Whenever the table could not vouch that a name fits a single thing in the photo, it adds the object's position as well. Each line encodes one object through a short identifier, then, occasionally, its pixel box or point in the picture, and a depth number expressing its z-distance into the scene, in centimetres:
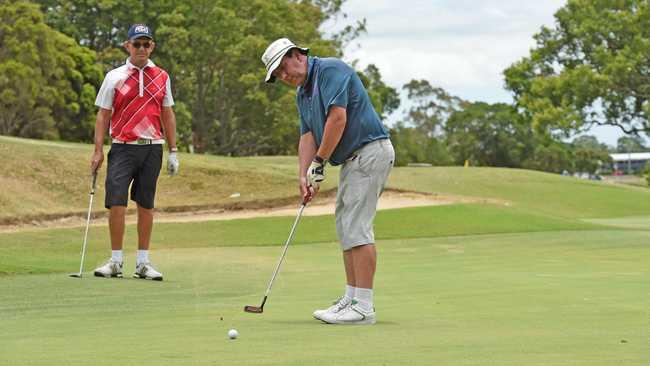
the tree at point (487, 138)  11831
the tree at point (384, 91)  10681
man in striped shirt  1245
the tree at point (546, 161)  11738
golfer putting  842
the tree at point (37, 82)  5659
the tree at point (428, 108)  12194
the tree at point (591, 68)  4704
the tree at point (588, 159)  12675
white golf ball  709
